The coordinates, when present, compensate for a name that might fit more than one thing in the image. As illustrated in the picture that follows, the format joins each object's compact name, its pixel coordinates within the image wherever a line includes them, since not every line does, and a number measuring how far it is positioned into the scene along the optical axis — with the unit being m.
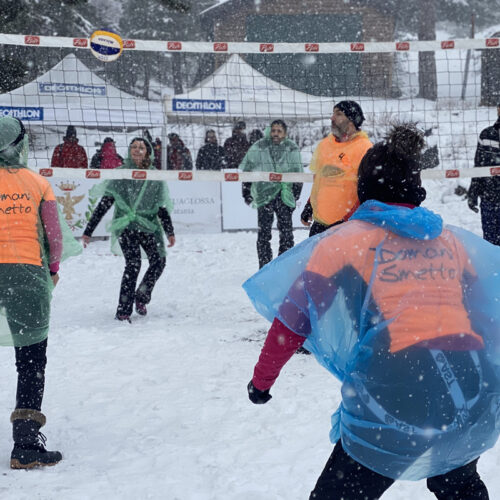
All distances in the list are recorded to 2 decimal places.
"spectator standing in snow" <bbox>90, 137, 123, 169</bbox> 12.92
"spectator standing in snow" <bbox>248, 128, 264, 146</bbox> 15.25
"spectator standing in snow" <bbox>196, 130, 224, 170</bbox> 14.98
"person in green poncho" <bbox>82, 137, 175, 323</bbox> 7.16
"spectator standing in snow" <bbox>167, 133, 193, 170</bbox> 15.54
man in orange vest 5.41
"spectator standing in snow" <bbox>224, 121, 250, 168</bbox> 14.94
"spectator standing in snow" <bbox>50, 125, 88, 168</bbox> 12.95
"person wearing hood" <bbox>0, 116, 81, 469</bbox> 3.78
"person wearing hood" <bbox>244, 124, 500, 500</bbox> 2.20
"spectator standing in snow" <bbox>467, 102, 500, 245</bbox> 7.51
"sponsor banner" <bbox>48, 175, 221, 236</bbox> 12.88
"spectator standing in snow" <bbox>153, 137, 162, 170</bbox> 15.83
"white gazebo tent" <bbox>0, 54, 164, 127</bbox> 14.88
